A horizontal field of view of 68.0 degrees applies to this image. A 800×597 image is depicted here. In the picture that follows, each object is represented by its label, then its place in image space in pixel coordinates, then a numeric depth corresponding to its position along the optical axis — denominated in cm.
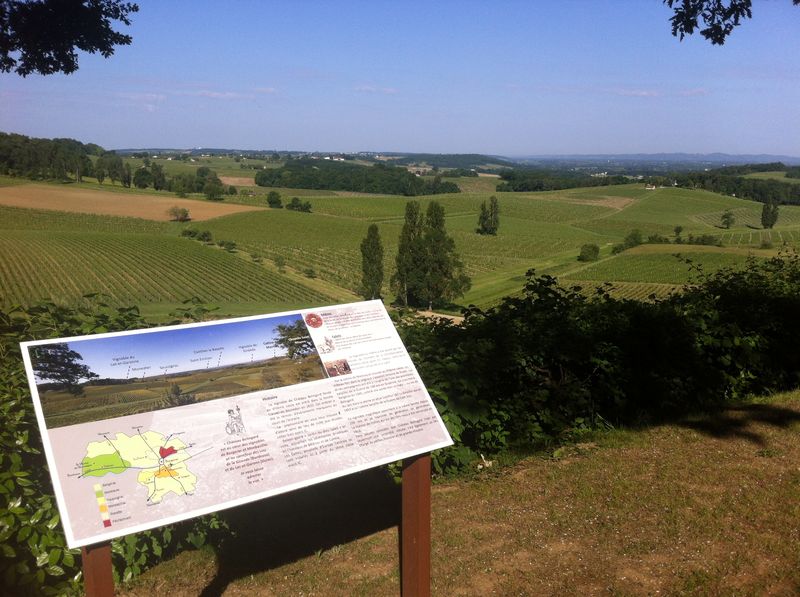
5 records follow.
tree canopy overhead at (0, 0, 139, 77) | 662
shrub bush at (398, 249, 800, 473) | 497
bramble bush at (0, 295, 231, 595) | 314
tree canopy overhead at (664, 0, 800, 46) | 810
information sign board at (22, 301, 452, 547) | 242
